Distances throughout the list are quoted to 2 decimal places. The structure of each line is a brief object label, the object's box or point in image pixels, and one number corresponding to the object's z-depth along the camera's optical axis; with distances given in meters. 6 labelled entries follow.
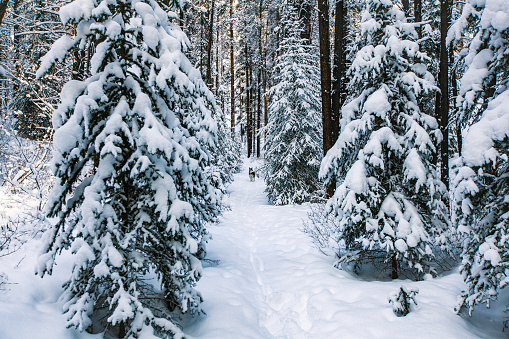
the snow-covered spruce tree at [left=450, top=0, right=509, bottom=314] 3.73
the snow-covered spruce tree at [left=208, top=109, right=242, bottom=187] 17.38
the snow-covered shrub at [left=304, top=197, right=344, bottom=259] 7.80
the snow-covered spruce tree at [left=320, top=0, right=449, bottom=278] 5.59
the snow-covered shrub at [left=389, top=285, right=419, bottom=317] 4.19
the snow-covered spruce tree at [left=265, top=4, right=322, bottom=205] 14.17
